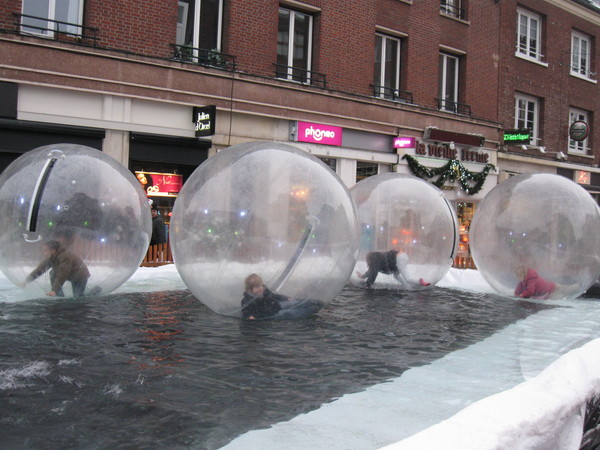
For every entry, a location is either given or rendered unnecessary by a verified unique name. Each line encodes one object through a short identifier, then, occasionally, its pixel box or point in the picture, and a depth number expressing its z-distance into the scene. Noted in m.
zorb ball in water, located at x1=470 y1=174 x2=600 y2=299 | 7.55
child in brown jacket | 6.27
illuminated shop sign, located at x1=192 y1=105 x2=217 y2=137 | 14.05
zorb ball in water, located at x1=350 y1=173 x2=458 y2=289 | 8.08
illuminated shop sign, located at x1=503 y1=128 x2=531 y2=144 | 21.14
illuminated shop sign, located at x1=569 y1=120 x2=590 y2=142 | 23.48
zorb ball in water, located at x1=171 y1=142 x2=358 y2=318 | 5.12
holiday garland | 18.97
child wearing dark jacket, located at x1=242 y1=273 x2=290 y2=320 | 5.28
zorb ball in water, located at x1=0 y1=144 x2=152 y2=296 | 6.21
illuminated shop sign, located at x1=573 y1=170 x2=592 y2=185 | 24.89
